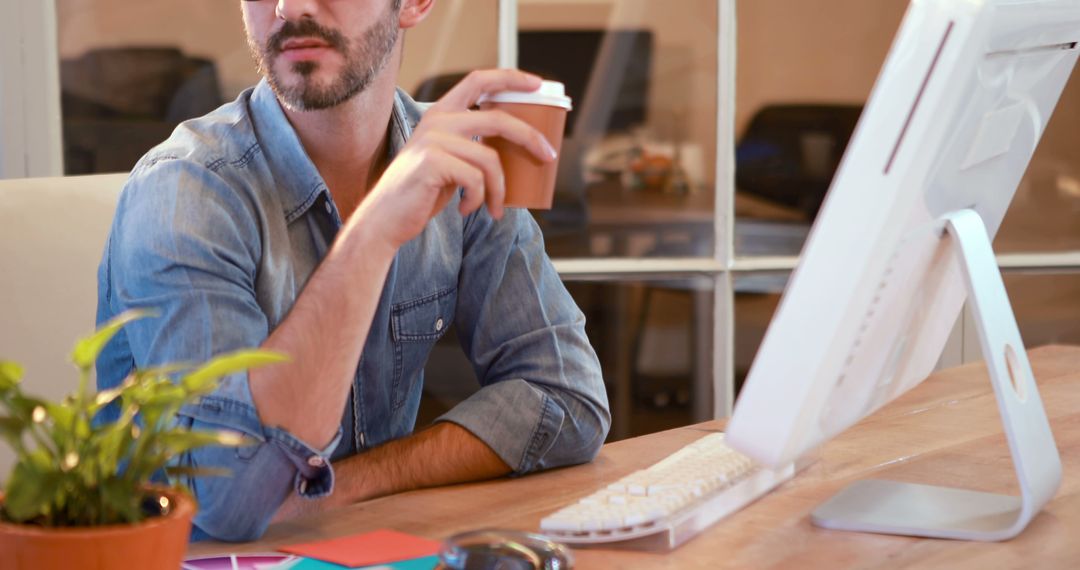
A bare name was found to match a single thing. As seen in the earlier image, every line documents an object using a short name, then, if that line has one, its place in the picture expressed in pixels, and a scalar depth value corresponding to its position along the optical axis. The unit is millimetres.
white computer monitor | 1755
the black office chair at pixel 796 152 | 3486
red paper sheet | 1903
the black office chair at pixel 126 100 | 2934
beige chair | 2287
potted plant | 1580
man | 2066
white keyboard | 1932
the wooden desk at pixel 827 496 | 1913
